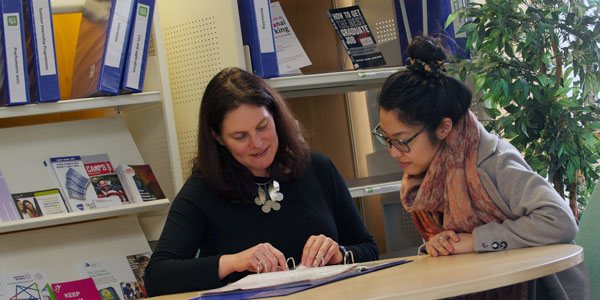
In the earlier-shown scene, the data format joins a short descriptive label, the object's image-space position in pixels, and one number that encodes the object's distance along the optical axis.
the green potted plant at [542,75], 3.26
